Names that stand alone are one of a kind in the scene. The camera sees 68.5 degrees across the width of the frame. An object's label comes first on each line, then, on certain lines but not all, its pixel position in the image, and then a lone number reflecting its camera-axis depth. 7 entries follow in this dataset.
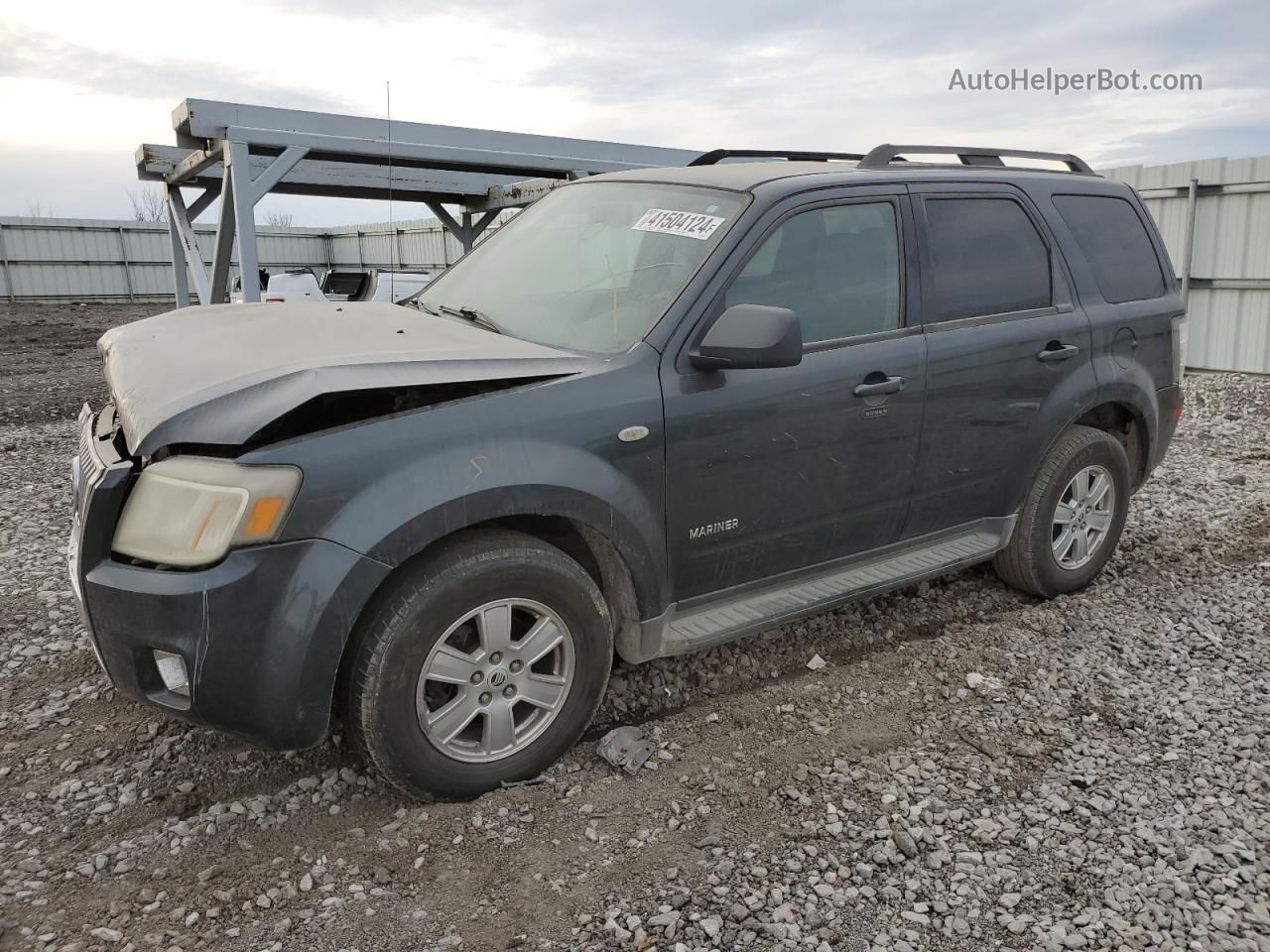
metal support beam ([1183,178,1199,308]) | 13.27
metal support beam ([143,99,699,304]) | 8.77
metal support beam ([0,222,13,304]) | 29.08
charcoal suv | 2.49
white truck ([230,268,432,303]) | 12.44
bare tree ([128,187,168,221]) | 53.25
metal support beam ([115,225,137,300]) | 31.58
